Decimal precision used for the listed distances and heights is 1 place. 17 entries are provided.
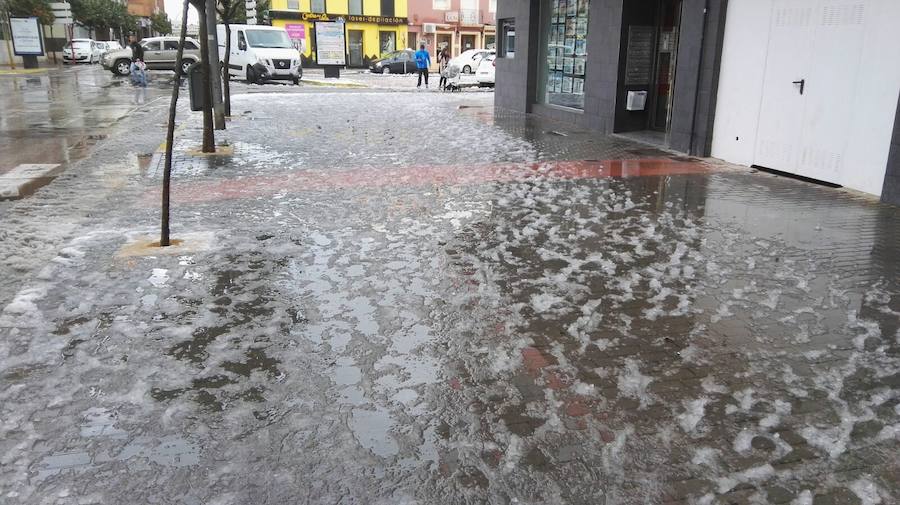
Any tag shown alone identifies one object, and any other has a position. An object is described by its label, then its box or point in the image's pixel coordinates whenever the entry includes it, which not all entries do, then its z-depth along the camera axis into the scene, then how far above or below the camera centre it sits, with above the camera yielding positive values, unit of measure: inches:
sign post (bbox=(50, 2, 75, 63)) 1610.5 +94.5
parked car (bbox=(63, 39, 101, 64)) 1898.0 +10.1
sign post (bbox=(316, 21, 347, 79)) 1407.5 +20.5
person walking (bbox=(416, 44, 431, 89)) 1147.3 -3.7
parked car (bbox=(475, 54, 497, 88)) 1142.3 -21.4
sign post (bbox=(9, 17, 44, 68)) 1454.2 +33.1
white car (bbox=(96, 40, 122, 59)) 2083.2 +27.2
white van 1143.6 +3.2
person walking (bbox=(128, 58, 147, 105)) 1029.8 -26.0
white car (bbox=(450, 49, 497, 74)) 1375.7 -1.9
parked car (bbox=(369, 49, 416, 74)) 1644.9 -12.3
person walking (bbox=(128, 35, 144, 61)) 1081.7 +8.5
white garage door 322.0 -11.9
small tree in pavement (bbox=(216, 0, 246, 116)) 545.4 +21.4
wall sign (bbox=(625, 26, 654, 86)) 529.3 +3.5
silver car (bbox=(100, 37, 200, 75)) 1362.0 -1.1
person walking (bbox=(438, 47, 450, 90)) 1109.1 -9.0
